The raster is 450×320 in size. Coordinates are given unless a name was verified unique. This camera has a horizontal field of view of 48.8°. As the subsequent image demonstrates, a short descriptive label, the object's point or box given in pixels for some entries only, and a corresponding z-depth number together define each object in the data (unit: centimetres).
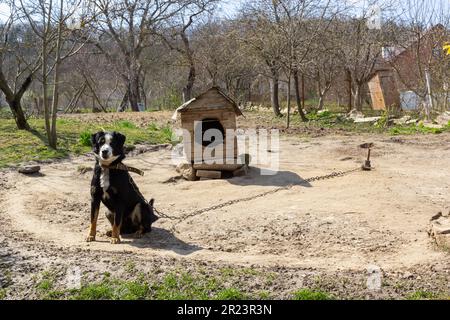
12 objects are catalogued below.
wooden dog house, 901
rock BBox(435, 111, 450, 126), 1477
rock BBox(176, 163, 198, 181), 905
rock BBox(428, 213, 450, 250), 479
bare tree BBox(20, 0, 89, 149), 1078
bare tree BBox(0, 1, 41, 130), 1312
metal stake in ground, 885
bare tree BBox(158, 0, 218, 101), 2652
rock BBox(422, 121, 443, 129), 1447
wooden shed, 2388
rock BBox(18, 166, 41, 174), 895
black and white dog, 540
